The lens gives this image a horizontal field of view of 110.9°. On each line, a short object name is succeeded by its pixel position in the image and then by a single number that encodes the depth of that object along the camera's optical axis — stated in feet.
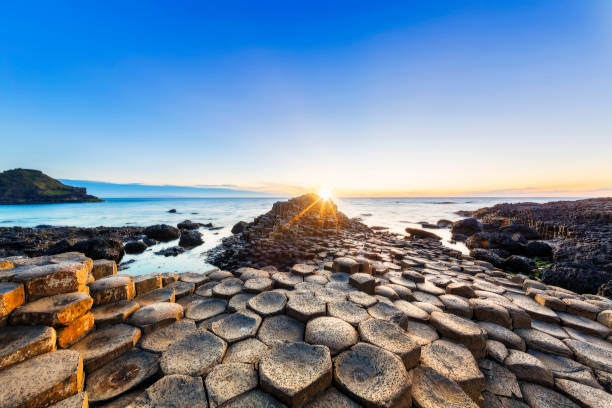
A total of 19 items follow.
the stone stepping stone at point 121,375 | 5.54
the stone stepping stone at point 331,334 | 6.89
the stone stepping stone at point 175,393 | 4.99
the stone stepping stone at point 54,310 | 6.13
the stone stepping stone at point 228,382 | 5.13
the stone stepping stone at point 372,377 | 5.14
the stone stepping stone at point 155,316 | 7.86
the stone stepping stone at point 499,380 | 6.66
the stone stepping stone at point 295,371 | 5.12
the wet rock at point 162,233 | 43.01
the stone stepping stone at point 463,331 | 7.85
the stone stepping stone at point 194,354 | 6.09
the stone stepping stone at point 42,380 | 4.44
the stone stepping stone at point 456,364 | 6.39
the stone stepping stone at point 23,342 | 5.18
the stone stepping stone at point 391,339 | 6.59
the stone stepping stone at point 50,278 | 6.75
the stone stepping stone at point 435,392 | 5.49
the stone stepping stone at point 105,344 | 6.25
